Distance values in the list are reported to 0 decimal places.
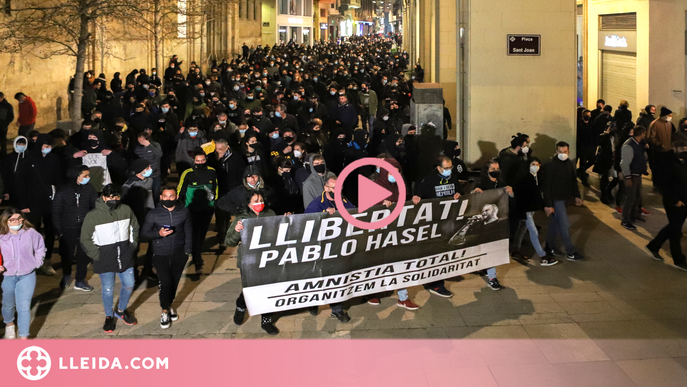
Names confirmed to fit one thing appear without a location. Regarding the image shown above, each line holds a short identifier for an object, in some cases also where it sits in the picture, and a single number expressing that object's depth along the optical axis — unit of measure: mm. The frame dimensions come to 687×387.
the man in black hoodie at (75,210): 8914
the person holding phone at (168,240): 7969
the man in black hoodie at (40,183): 9977
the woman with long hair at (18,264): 7270
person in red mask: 7723
